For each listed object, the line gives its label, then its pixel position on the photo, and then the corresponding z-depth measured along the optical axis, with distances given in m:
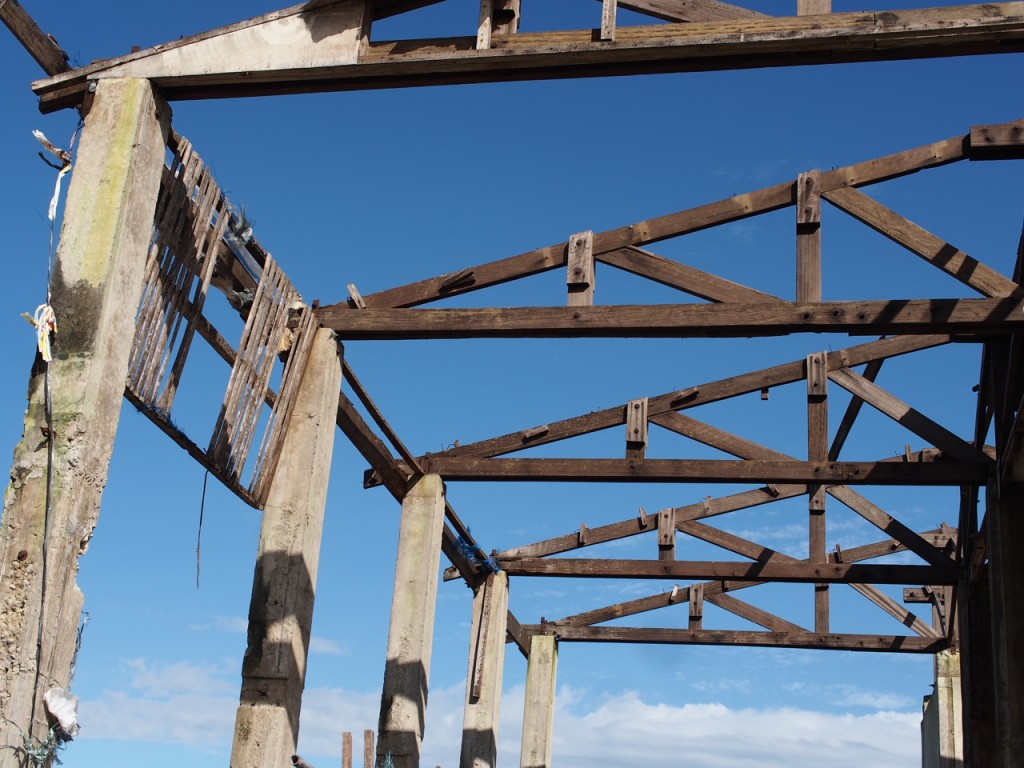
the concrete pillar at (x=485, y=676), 17.75
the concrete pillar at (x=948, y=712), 19.38
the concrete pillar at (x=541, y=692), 21.28
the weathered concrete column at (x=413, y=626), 14.02
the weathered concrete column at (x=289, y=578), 10.30
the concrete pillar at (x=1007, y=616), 12.84
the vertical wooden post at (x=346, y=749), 13.80
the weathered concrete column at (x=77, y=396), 7.23
